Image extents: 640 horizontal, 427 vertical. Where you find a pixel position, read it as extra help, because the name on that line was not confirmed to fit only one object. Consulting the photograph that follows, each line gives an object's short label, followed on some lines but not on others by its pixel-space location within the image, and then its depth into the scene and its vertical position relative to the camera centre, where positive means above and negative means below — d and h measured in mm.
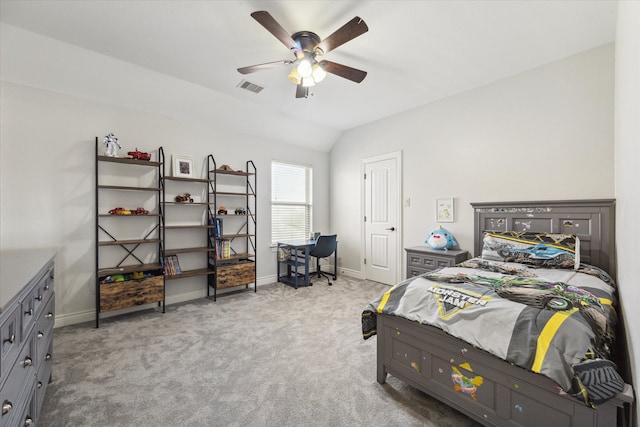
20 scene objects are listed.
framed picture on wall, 3812 +17
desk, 4434 -821
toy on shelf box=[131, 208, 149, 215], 3312 +14
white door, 4523 -116
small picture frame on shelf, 3686 +627
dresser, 1020 -582
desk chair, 4445 -592
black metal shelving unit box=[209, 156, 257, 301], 3895 -235
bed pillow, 2492 -373
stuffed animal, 3637 -387
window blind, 4902 +187
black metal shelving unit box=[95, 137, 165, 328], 3027 -402
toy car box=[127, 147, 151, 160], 3239 +684
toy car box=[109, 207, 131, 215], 3178 +14
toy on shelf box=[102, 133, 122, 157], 3104 +769
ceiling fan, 2012 +1352
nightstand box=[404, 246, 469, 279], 3426 -616
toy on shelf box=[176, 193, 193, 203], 3673 +190
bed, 1205 -699
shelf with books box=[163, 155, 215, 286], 3639 -197
